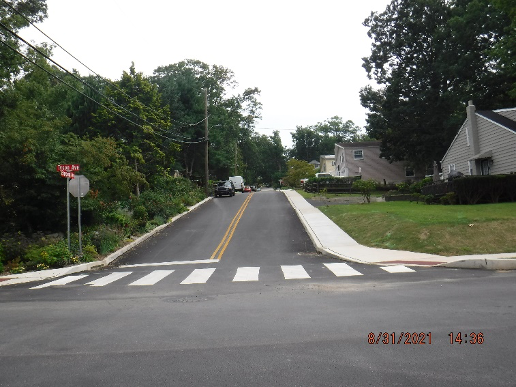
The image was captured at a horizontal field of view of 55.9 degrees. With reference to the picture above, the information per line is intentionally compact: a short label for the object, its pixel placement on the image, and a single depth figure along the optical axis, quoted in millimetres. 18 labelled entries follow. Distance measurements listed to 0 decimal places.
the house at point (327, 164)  97444
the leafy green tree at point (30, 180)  22375
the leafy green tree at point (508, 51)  32684
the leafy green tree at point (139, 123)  38156
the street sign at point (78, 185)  19375
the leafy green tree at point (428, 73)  45406
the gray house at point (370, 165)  63312
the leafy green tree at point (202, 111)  53250
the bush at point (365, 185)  33056
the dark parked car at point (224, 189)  49844
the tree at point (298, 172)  78625
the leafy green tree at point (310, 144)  138000
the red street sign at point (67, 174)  19016
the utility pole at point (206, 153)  48353
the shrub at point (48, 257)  18391
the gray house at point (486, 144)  30306
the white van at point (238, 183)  66250
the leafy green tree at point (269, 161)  125188
